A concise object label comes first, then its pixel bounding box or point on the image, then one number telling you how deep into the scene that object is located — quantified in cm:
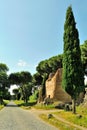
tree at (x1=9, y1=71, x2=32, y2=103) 3444
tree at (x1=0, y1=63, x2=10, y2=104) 3118
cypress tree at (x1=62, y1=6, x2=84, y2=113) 1083
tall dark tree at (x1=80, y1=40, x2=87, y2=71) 2410
